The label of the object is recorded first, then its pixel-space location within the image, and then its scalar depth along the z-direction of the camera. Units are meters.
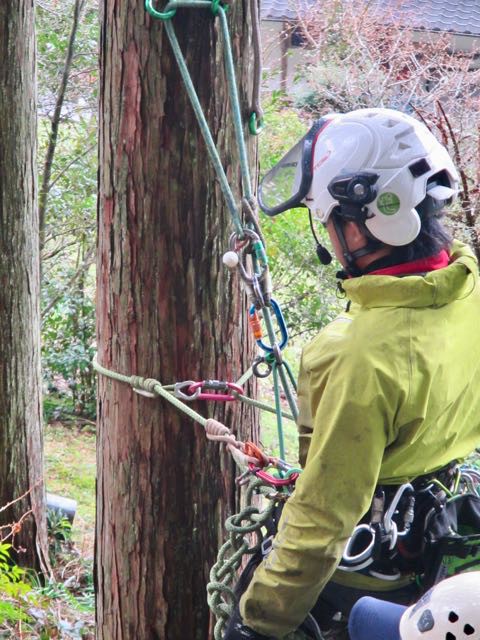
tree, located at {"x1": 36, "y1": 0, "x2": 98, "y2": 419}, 7.15
